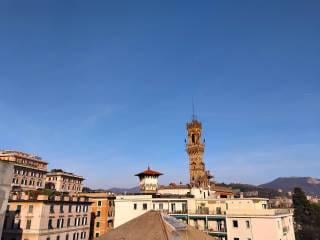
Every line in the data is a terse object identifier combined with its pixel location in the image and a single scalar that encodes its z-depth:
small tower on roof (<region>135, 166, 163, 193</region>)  76.94
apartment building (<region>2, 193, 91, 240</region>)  53.44
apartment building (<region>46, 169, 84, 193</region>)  113.25
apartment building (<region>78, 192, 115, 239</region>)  74.50
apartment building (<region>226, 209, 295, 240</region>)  50.63
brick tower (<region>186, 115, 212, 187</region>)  103.12
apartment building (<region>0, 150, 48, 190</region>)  93.54
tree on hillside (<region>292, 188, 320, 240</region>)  100.21
